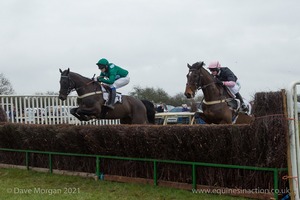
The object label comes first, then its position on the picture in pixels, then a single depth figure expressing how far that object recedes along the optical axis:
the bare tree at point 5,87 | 38.92
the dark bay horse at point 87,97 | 9.24
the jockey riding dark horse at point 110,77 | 9.40
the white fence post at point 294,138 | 4.50
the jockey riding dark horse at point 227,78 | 8.54
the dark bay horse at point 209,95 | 8.06
